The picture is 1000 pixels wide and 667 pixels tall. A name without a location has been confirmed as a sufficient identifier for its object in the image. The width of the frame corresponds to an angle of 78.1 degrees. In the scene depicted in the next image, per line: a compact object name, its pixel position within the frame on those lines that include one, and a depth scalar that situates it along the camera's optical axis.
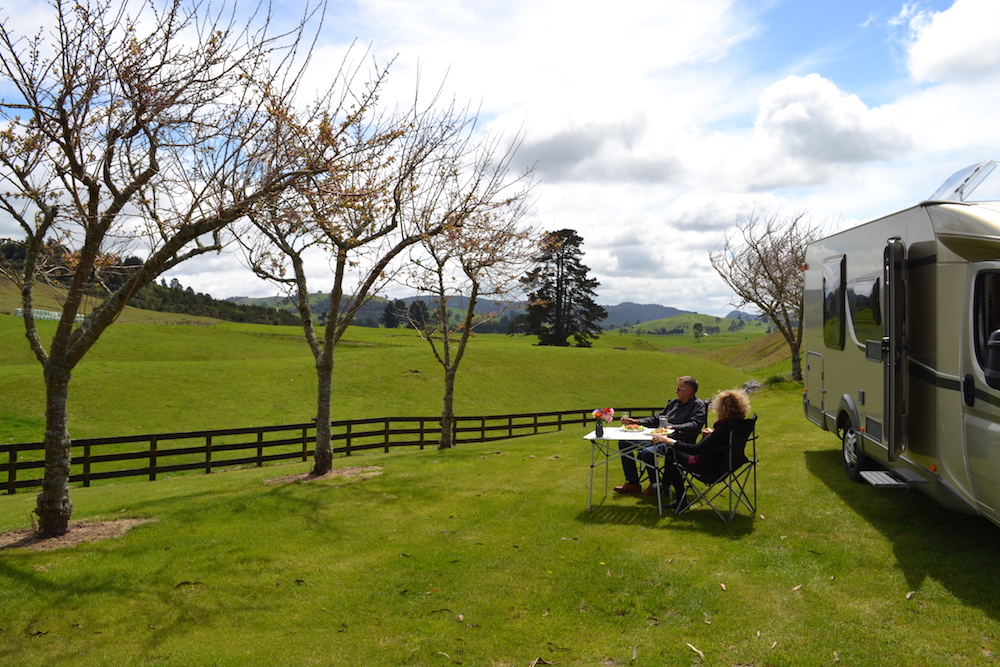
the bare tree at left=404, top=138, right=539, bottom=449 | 15.24
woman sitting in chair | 7.22
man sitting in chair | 8.00
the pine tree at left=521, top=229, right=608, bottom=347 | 54.03
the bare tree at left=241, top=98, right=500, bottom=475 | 11.45
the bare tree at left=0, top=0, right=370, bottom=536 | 6.75
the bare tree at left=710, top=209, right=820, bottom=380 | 27.31
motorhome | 5.39
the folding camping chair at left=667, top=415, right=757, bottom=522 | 7.19
